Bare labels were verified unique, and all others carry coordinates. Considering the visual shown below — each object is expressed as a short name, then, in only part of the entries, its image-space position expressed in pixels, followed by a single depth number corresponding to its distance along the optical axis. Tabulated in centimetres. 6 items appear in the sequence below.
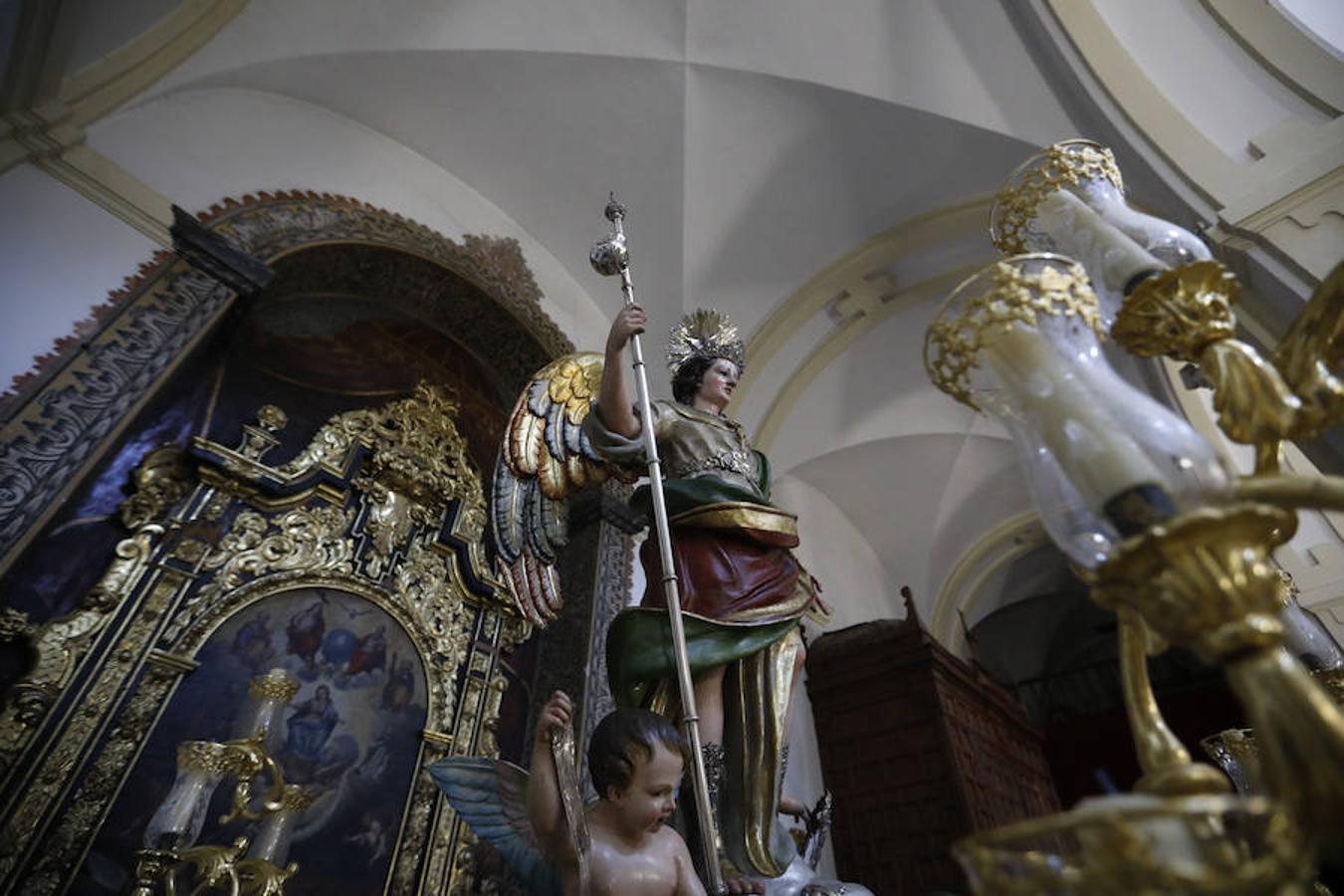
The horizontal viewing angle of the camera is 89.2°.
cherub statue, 96
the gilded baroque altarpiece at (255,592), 211
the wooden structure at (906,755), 417
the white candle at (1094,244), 83
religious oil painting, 235
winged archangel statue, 132
